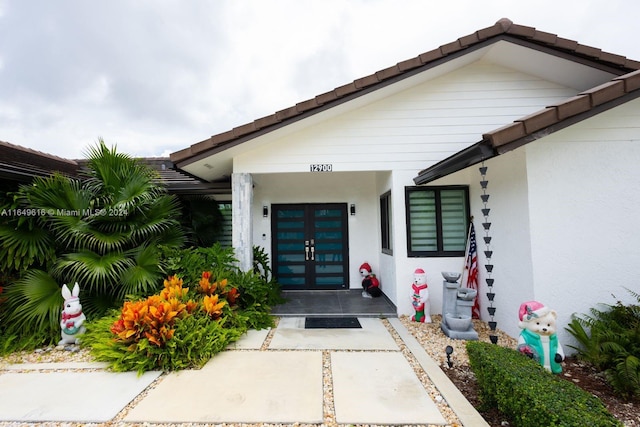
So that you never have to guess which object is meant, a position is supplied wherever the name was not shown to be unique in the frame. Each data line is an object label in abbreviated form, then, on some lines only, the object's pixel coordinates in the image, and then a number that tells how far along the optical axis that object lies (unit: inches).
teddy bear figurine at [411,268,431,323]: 196.7
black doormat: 193.8
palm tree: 166.9
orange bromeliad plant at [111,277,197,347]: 135.9
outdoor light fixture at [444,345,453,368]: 131.9
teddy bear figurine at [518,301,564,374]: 122.0
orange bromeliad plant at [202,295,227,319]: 163.6
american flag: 202.8
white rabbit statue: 158.6
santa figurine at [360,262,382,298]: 271.0
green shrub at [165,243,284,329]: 191.3
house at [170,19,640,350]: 149.2
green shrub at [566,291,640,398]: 108.8
